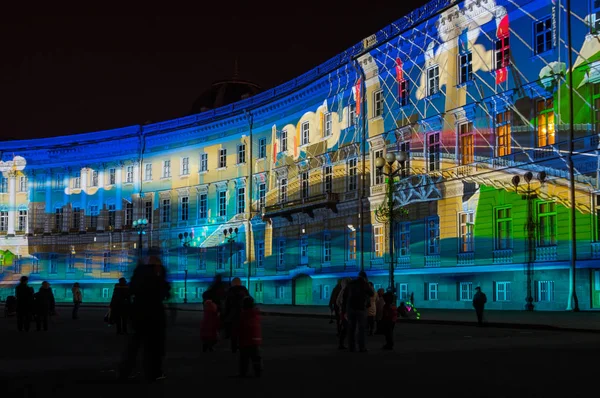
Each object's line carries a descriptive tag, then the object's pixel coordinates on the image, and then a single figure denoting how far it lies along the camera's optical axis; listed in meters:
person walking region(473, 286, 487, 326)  28.77
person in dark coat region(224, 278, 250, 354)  17.73
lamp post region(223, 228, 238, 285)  62.97
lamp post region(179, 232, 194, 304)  67.41
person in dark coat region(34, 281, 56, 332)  29.36
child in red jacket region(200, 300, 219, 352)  19.33
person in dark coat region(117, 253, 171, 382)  12.77
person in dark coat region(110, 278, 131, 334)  27.31
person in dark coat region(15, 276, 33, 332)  28.48
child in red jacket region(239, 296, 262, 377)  13.70
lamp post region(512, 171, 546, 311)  36.91
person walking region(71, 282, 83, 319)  39.31
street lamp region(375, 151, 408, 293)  32.50
